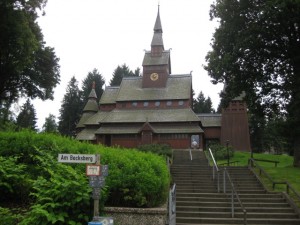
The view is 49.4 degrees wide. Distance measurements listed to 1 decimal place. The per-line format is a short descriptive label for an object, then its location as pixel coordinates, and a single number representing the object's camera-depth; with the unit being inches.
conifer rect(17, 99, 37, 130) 2770.7
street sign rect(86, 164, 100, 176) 247.4
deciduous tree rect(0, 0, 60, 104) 957.8
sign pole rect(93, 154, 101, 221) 240.6
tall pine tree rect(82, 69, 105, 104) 2997.0
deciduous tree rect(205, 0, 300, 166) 831.1
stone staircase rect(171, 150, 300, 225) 463.2
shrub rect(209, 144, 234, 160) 1294.5
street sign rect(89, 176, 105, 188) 245.4
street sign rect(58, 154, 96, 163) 261.9
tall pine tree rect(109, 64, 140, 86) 3120.1
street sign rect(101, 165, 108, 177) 250.4
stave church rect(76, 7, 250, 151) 1525.6
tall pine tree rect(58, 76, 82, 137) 2800.2
